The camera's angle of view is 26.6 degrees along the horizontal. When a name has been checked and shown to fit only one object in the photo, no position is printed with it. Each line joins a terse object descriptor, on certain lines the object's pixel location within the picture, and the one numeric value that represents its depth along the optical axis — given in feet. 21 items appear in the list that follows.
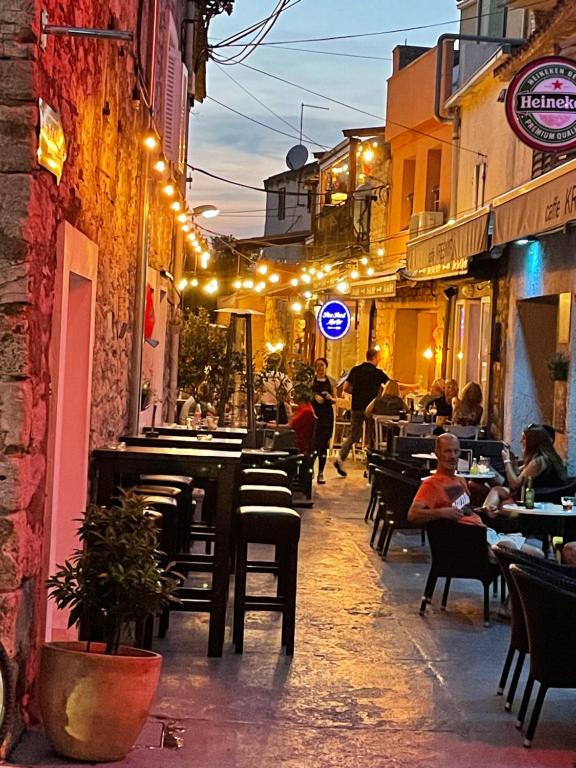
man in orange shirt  30.30
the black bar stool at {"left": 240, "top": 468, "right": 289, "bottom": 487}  32.81
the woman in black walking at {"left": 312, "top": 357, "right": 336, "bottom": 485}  60.39
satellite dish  142.10
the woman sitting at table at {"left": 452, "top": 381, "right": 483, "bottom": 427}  55.47
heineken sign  38.01
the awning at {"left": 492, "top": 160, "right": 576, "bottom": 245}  34.22
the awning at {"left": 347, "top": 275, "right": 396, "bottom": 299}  74.13
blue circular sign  78.95
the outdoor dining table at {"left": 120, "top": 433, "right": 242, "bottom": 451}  28.81
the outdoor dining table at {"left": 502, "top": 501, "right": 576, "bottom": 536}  30.91
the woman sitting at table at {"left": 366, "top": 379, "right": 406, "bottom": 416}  63.46
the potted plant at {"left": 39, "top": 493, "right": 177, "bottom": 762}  17.43
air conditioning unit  76.13
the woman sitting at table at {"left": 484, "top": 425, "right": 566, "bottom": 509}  35.63
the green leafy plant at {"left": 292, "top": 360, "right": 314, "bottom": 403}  58.13
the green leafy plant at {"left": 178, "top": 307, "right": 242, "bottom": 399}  58.95
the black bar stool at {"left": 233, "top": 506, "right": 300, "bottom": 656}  25.44
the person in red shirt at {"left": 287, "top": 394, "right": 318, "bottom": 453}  52.08
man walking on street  64.13
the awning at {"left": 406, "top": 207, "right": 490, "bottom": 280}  46.55
